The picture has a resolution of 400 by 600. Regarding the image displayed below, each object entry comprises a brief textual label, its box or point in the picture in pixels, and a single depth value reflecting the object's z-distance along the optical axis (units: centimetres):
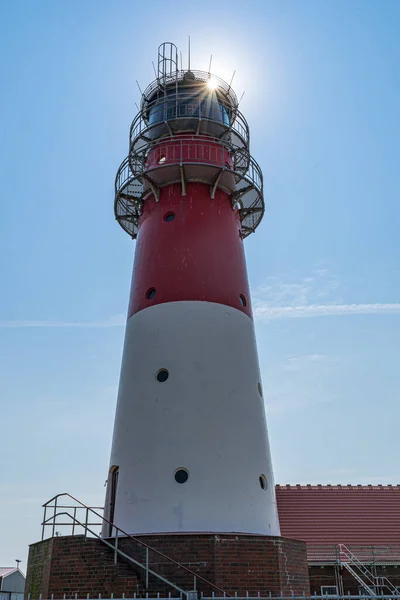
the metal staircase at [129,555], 1314
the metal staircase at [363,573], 1977
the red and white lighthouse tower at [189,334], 1506
